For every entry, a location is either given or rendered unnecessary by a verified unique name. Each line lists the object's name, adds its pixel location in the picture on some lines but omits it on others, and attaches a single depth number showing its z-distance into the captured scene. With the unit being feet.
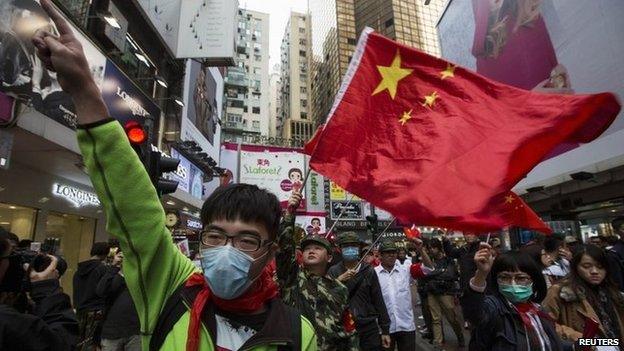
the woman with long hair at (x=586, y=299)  11.64
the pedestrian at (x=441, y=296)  27.09
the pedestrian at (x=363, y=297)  17.20
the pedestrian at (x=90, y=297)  18.98
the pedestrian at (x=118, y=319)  16.56
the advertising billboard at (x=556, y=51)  39.60
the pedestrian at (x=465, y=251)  17.98
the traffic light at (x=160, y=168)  14.53
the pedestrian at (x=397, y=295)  20.48
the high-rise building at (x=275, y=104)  353.10
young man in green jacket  3.98
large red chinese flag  11.43
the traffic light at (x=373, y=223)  37.28
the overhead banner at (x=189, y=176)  63.98
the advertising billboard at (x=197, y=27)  64.03
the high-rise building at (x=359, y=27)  225.35
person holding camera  6.43
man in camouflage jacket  10.41
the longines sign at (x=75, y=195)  37.40
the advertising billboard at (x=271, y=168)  101.71
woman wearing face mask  9.18
